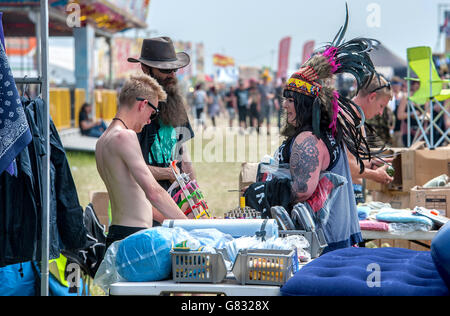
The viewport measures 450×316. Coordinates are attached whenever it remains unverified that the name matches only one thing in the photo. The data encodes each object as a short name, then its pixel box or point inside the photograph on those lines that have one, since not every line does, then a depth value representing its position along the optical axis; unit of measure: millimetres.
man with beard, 8328
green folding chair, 18016
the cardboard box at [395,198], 12867
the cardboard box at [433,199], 10031
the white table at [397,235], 8617
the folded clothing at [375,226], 8797
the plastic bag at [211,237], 5457
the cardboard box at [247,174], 10039
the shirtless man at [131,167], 6660
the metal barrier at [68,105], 33156
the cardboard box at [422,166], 13055
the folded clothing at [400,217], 8628
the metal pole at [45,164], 6992
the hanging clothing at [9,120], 6246
